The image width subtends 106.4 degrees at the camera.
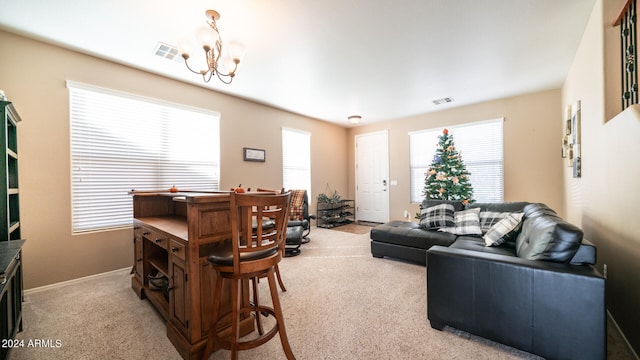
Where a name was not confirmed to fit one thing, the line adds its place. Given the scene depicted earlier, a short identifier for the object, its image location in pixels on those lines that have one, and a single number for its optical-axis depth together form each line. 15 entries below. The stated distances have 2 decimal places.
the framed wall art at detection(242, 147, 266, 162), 4.48
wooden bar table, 1.54
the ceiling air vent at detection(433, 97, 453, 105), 4.61
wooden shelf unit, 1.41
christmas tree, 4.38
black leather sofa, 1.39
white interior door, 6.21
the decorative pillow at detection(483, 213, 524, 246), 2.40
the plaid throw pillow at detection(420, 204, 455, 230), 3.28
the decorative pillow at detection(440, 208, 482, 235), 3.01
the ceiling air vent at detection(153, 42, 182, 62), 2.74
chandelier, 2.05
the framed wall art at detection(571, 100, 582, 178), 2.75
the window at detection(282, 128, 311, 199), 5.33
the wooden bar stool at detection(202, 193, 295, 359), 1.32
